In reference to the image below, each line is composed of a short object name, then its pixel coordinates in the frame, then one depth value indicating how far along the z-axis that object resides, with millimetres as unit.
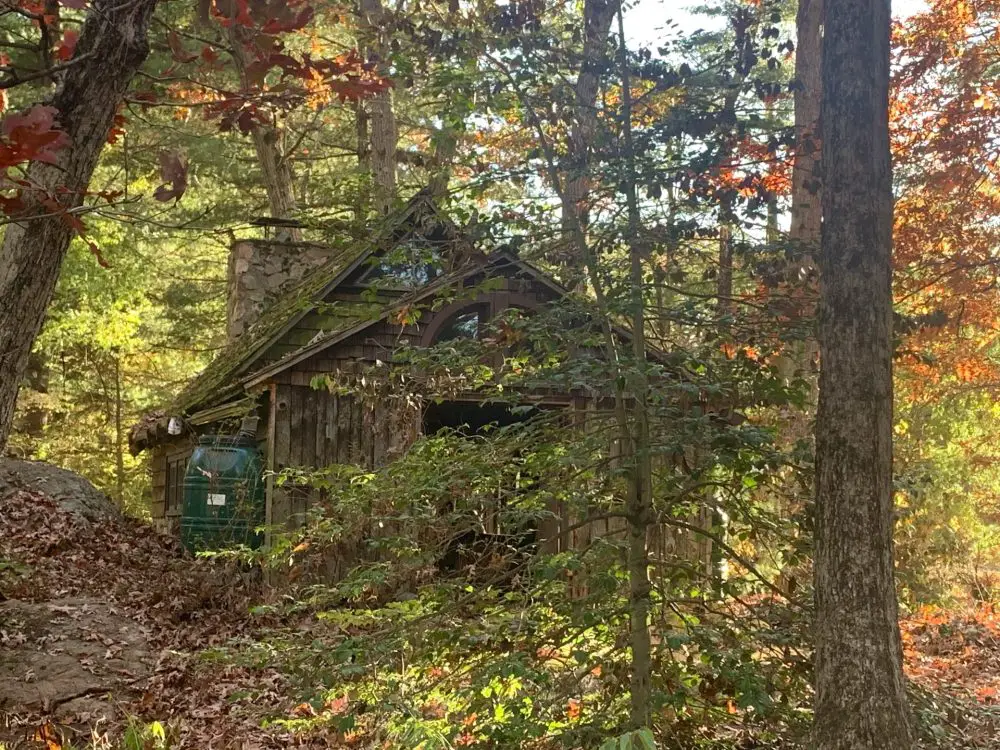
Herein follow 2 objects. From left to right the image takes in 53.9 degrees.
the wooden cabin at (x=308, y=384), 13148
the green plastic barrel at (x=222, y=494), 13664
